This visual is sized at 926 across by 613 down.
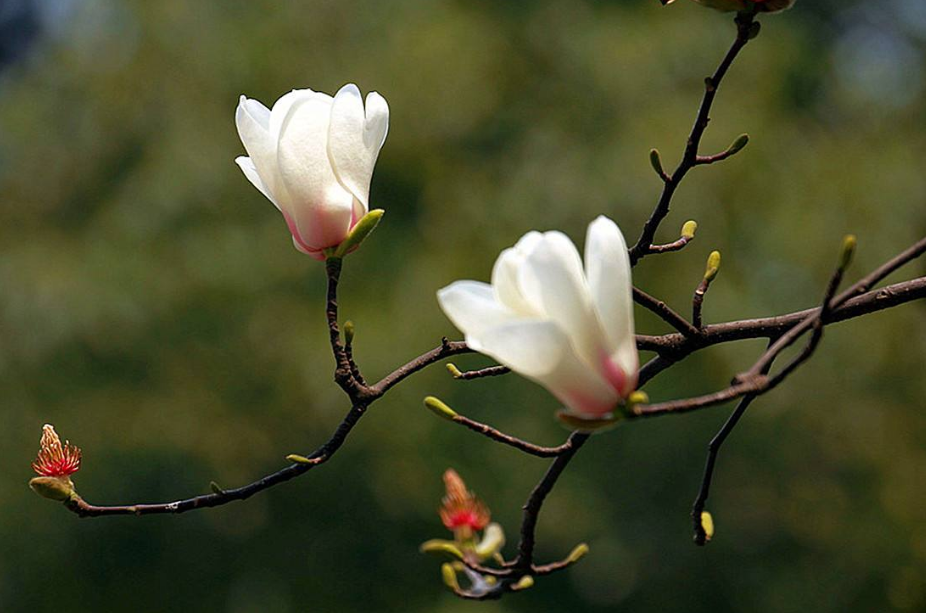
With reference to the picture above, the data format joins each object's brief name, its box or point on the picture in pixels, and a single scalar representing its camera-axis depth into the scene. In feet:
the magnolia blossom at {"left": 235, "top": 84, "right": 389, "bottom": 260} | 10.39
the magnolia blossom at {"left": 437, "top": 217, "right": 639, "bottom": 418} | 9.94
